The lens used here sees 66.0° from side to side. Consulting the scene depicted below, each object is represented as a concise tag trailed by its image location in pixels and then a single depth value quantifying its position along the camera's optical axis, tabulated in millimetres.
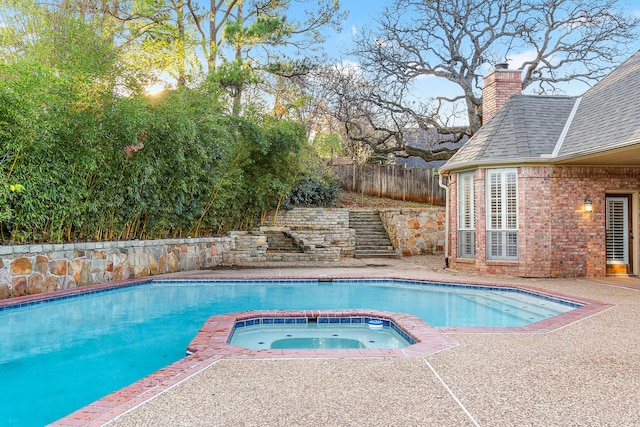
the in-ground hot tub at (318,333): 5484
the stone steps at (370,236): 15838
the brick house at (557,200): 10430
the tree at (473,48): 17219
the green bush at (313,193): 17938
